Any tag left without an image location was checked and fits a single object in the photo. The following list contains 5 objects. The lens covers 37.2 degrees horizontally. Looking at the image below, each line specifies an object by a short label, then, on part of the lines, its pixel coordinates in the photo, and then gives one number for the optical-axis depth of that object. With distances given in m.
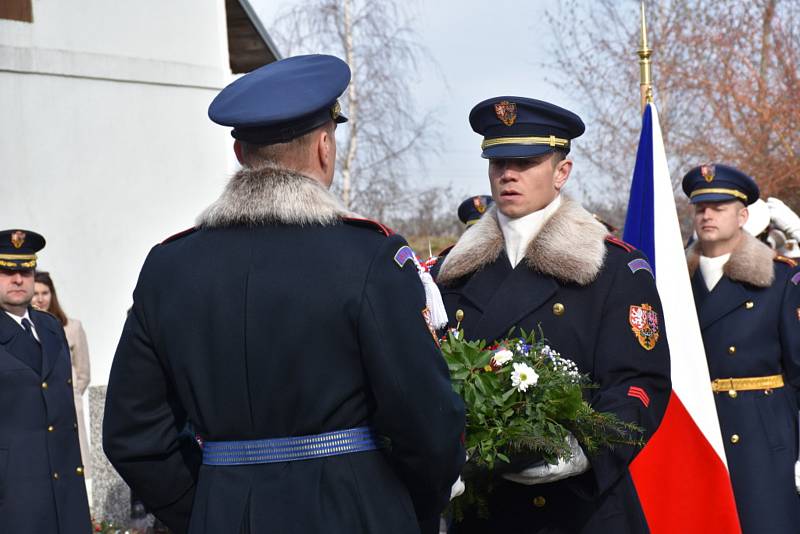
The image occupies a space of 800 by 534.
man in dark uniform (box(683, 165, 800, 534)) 6.21
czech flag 5.17
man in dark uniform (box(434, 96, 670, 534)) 3.77
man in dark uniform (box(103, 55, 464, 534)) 2.74
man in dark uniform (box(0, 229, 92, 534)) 6.76
